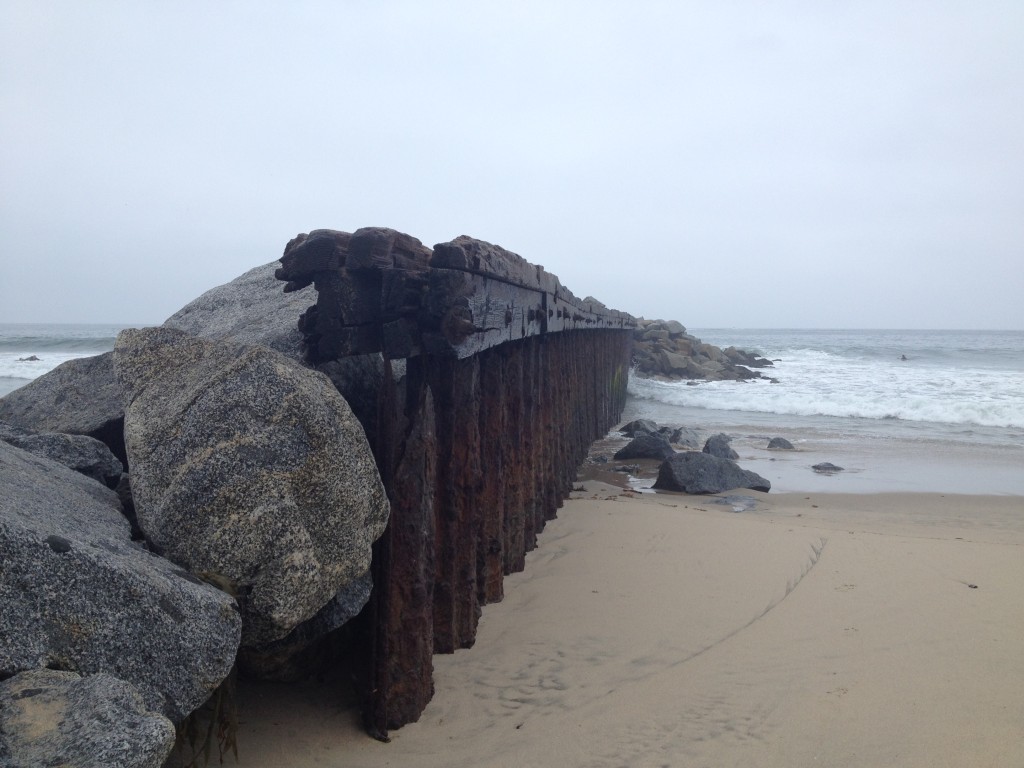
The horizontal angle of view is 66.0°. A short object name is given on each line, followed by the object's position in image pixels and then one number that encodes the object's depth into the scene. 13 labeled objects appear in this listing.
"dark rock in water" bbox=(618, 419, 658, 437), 14.83
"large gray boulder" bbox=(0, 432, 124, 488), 3.76
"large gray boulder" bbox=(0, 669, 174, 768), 1.76
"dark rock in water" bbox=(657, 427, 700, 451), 14.28
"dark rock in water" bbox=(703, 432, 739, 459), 12.01
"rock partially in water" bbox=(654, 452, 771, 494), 9.48
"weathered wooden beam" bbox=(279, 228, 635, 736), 3.38
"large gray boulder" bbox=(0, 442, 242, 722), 2.01
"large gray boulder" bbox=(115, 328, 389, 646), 2.63
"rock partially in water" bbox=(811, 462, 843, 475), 11.66
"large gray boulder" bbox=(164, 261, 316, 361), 4.39
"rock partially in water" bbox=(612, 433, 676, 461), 11.78
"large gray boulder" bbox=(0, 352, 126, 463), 4.55
